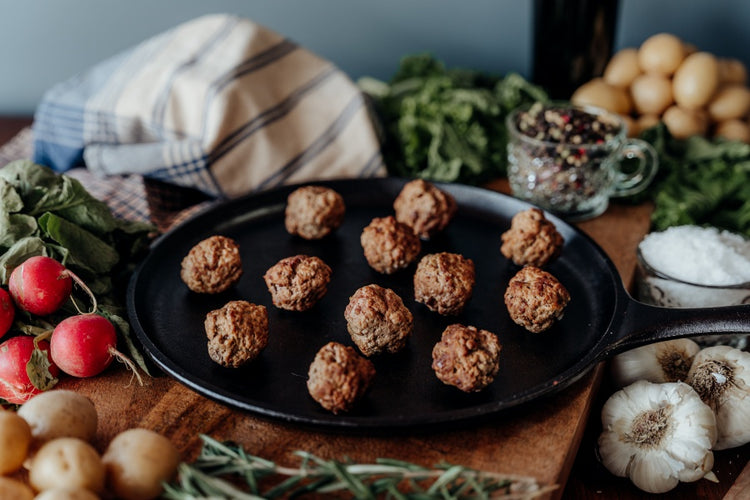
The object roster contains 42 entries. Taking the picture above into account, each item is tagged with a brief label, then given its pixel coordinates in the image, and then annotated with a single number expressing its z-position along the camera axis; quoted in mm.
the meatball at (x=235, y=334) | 504
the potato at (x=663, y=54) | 743
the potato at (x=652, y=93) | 748
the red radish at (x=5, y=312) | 507
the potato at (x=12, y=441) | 429
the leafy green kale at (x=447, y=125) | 729
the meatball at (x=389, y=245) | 575
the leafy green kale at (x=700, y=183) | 674
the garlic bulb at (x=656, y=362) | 542
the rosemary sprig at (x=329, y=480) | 418
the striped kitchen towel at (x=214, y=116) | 702
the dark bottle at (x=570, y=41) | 761
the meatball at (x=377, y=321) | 508
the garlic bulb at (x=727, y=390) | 514
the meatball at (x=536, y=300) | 525
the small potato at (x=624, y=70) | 764
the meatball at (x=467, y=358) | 484
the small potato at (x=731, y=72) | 754
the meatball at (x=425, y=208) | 610
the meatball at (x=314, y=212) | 610
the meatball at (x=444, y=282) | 538
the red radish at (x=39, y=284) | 509
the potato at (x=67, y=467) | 421
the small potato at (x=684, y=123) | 741
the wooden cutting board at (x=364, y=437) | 470
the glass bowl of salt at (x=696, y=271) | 564
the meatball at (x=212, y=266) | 558
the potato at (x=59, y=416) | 445
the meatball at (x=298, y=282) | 544
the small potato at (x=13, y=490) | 418
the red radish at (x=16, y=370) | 499
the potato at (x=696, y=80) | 726
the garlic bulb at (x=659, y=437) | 493
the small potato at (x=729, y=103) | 745
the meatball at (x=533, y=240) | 578
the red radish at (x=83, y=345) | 499
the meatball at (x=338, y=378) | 473
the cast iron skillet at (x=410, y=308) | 488
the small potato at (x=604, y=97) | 749
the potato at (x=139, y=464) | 430
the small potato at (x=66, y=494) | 407
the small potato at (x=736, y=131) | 744
